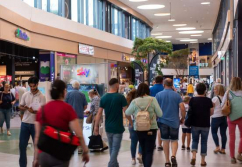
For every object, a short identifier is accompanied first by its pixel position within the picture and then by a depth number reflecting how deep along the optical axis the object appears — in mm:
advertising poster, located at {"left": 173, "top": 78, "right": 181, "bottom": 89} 38638
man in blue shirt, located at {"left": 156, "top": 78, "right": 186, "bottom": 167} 7859
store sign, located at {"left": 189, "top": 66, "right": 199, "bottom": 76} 39312
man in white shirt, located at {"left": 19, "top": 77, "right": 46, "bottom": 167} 6852
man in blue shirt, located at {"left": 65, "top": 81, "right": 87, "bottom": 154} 9164
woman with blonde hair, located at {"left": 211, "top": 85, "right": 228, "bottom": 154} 9332
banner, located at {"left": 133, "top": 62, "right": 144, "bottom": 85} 18656
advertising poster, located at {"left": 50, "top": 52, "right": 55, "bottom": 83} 24641
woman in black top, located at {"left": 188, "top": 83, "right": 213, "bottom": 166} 7934
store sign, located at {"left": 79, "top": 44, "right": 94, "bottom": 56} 28125
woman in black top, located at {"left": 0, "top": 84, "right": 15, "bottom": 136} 13297
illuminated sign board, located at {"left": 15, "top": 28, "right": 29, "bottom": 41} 19406
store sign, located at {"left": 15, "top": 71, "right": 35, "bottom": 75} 26836
